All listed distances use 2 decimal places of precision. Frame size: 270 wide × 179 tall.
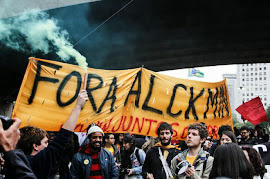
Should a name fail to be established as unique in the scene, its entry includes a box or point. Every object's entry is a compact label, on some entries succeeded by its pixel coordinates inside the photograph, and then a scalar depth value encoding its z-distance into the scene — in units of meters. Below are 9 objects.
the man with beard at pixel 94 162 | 4.37
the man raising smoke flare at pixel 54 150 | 2.51
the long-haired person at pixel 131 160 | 6.52
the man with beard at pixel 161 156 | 4.75
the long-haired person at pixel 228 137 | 5.18
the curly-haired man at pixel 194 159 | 3.73
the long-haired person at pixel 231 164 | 2.52
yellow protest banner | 5.46
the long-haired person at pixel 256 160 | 3.46
